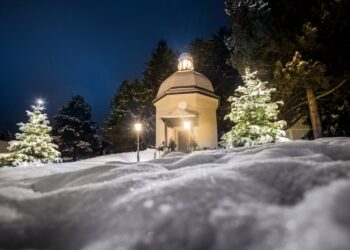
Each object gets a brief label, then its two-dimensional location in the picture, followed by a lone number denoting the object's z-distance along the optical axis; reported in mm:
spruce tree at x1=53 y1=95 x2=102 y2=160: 33812
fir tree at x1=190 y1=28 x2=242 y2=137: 33594
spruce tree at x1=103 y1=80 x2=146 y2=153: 34812
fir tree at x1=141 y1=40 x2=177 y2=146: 34531
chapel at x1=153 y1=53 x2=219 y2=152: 19844
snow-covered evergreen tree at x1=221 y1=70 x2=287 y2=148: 12016
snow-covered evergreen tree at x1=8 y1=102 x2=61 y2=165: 16156
